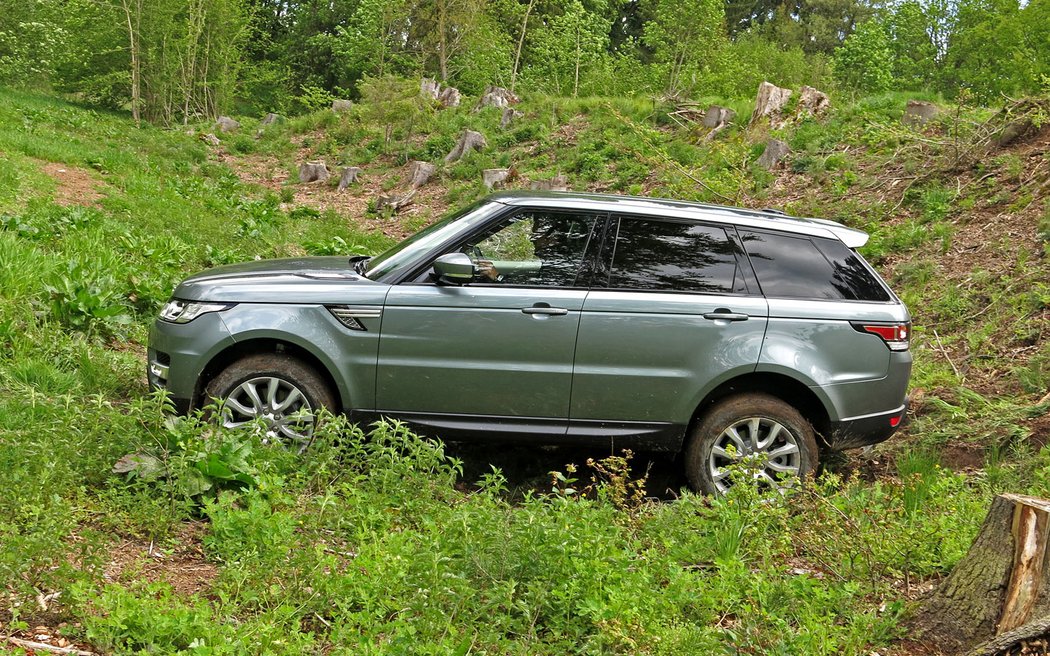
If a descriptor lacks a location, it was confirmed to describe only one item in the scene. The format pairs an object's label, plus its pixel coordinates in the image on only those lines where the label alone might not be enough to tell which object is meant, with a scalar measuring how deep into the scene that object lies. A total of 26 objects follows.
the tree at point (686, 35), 23.64
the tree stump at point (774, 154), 15.03
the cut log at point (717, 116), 17.44
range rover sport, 5.32
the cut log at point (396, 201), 18.28
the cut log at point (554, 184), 17.17
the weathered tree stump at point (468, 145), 20.30
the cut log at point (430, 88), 24.80
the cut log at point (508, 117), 21.41
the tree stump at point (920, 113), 14.34
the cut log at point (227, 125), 27.90
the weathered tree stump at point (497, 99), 23.28
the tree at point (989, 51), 20.26
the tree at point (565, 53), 26.23
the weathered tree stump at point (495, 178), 18.06
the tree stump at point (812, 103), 16.48
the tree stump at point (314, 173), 21.05
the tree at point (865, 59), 25.58
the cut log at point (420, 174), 19.52
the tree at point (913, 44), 33.91
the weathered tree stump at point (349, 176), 20.42
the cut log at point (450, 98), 25.19
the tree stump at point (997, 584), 3.46
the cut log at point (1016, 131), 12.22
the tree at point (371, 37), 27.67
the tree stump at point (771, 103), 16.64
